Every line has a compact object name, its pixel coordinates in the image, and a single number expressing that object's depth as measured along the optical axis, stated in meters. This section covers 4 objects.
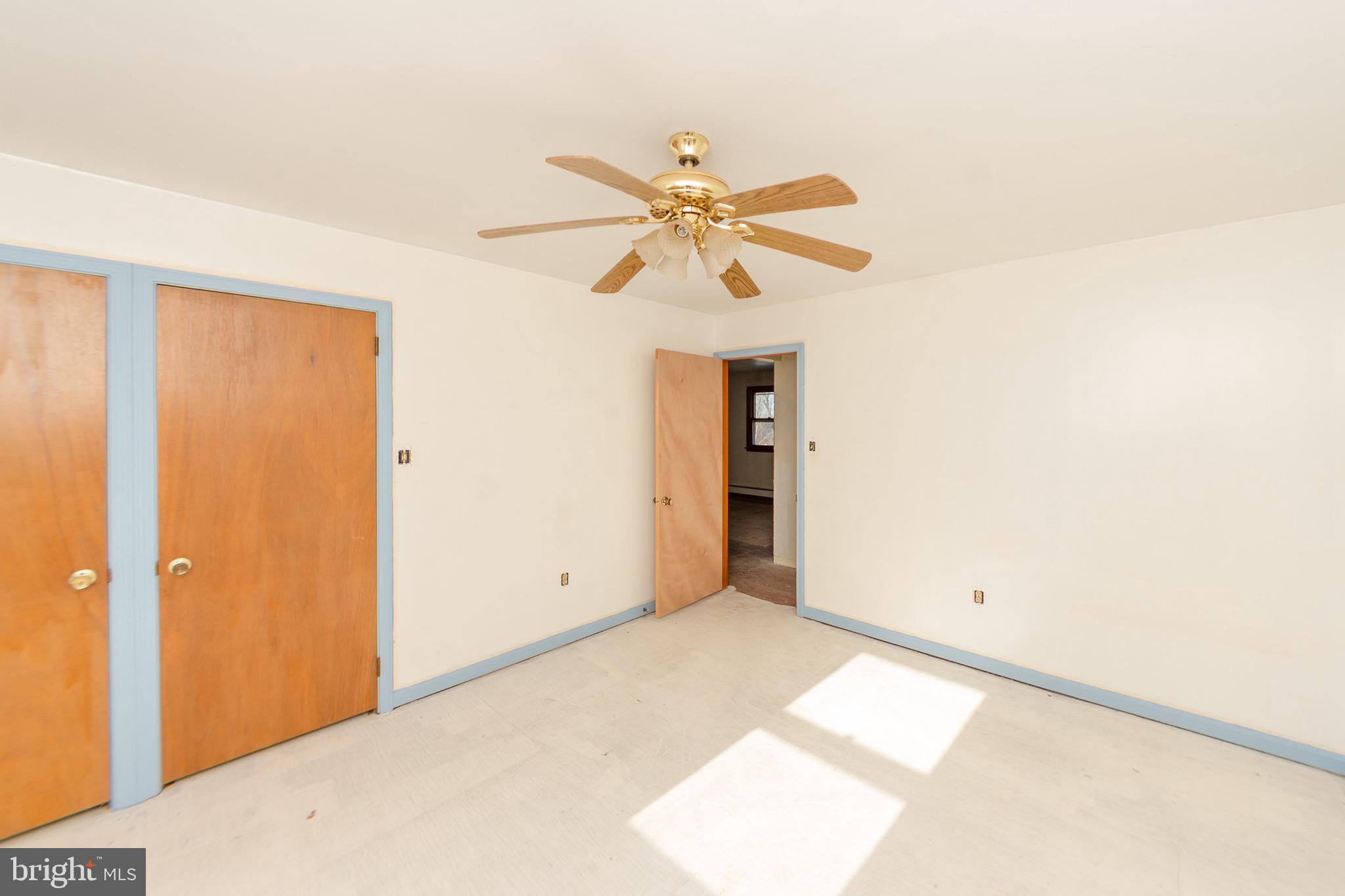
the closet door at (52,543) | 1.85
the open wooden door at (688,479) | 3.95
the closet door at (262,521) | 2.16
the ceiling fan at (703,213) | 1.31
